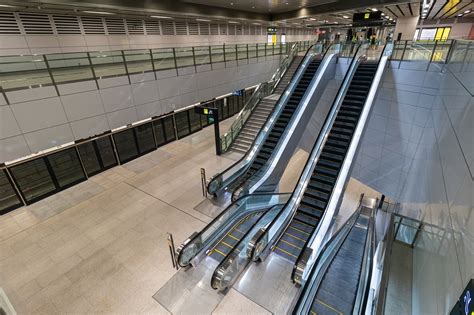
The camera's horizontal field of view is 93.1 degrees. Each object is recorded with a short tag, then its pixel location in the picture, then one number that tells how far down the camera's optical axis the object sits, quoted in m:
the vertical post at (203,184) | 7.30
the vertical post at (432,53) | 7.07
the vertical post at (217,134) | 9.14
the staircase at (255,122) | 10.27
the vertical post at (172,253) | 4.80
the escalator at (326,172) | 5.96
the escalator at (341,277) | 4.08
